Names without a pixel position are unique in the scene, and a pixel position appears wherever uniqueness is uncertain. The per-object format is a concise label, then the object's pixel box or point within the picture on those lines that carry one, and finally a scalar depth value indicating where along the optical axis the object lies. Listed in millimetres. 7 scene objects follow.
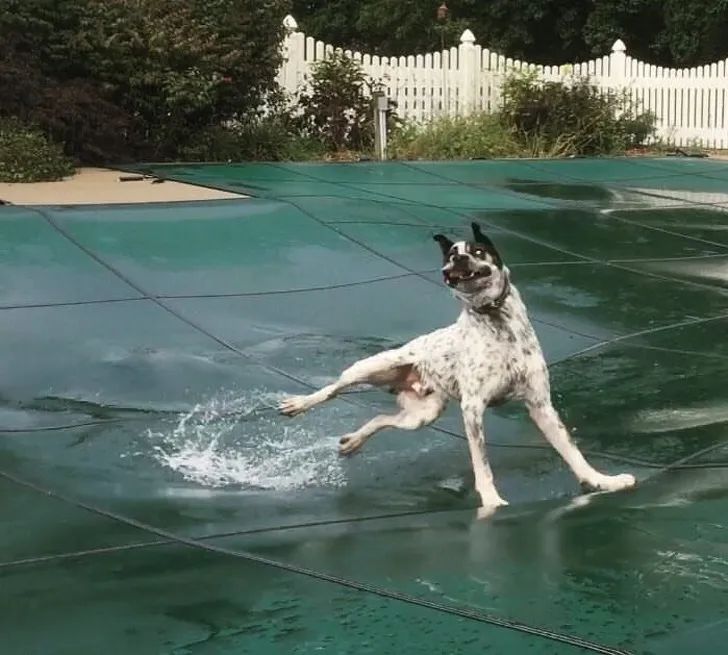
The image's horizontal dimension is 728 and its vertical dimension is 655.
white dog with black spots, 4746
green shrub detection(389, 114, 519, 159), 16734
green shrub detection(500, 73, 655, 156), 17906
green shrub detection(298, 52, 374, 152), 17062
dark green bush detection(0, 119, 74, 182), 12211
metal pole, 16344
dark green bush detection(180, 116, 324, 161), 15297
